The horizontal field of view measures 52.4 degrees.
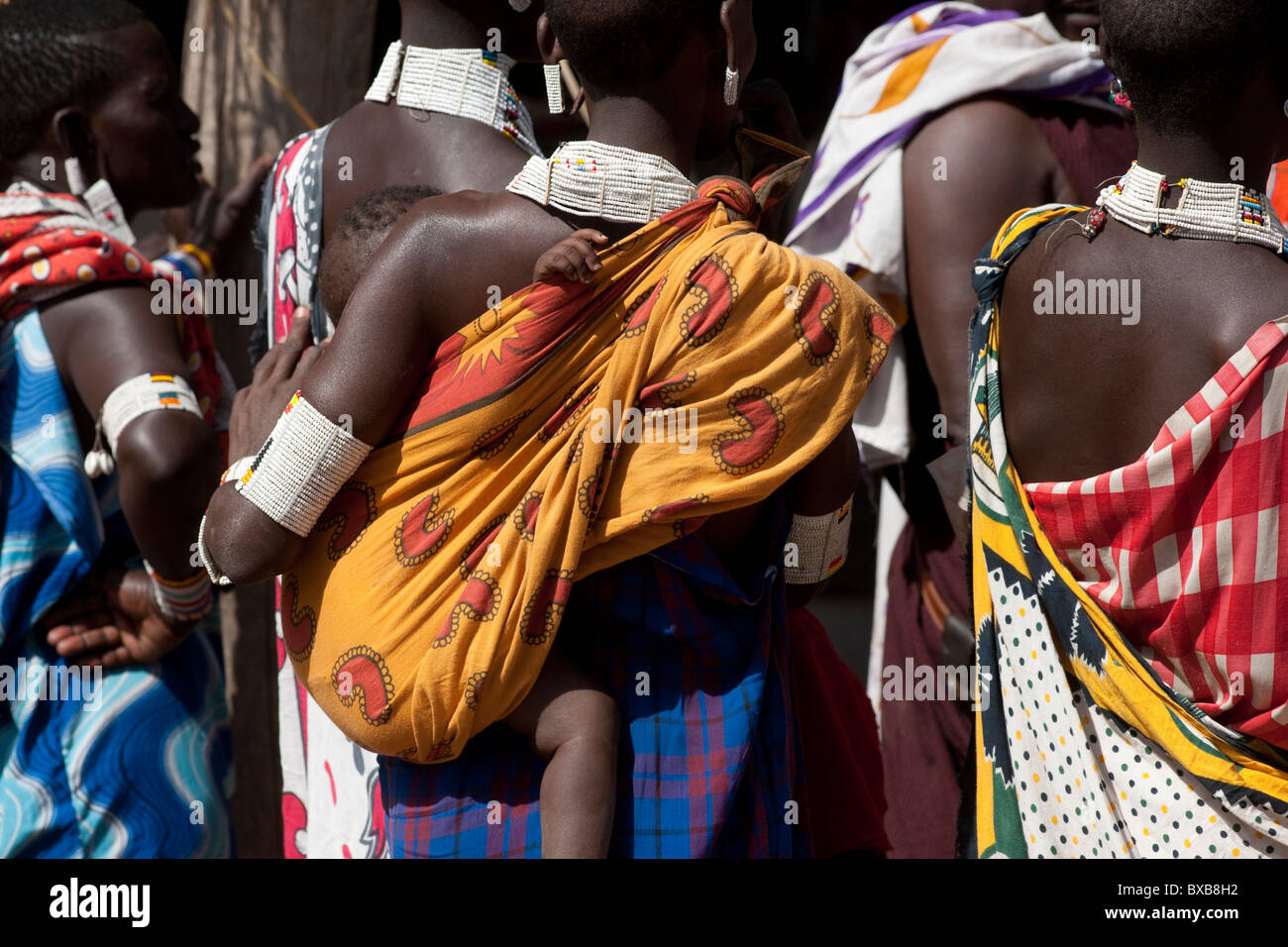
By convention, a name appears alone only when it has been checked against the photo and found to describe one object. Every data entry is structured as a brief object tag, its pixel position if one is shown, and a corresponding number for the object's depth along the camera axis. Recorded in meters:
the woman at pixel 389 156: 2.45
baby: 1.79
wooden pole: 3.78
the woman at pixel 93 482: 2.79
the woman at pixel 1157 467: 1.89
